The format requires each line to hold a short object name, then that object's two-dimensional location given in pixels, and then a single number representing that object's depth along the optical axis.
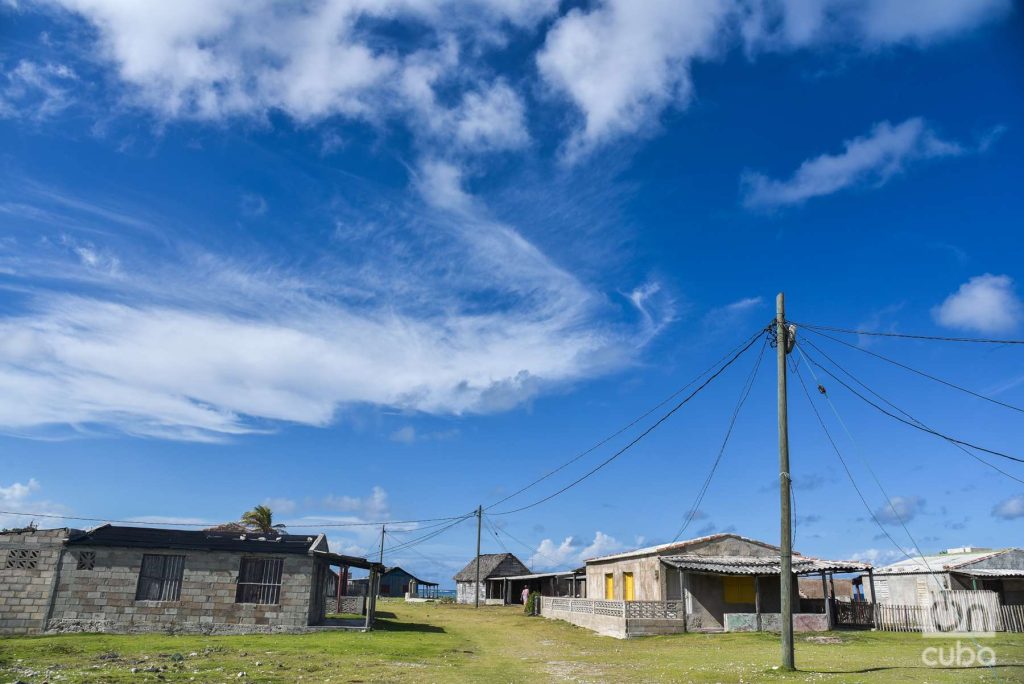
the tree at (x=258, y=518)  61.85
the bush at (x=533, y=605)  49.75
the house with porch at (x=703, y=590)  32.12
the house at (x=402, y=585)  89.94
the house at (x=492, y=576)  74.94
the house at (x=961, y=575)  37.22
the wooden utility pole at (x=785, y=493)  18.59
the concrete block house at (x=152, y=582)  29.62
